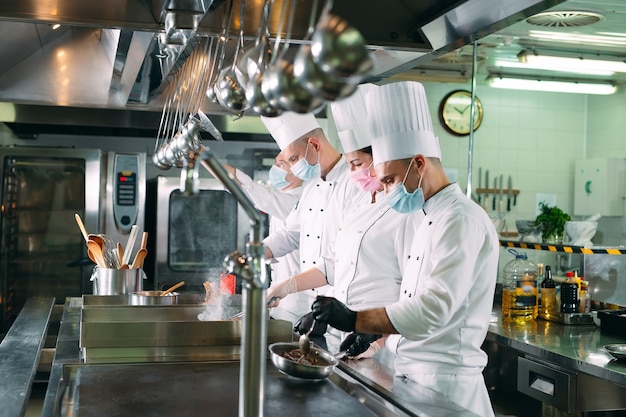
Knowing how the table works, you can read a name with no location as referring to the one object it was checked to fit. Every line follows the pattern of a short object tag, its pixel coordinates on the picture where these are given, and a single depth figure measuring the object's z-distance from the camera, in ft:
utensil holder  9.93
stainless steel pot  8.73
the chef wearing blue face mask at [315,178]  11.40
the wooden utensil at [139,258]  10.46
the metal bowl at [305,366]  5.87
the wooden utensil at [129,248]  10.48
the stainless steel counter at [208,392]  5.07
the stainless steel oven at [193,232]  16.30
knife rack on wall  25.90
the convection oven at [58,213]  15.76
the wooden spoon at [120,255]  10.31
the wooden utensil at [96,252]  9.97
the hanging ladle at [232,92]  5.67
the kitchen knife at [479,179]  25.91
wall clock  25.57
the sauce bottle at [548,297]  12.87
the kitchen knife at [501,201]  25.86
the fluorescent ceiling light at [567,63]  20.22
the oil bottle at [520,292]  12.87
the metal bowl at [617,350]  9.16
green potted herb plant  17.84
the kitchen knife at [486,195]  25.88
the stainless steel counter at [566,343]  9.02
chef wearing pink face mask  9.11
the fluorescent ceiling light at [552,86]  22.89
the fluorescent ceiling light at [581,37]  20.38
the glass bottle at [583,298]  12.59
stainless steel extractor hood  6.60
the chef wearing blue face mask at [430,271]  6.89
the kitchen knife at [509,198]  26.09
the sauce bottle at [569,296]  12.41
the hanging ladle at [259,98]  3.75
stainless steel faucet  3.84
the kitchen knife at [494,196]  25.95
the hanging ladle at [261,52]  4.57
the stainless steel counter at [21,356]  5.17
